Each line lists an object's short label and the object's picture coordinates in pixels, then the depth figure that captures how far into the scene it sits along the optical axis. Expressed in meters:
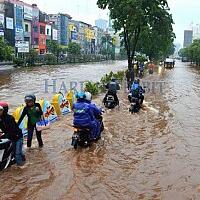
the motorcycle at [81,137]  5.96
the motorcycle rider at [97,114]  6.12
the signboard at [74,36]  76.12
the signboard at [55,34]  62.16
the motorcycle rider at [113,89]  10.08
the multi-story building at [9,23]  42.30
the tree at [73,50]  57.87
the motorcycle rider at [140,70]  22.76
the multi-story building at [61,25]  68.02
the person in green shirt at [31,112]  5.56
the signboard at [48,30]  57.47
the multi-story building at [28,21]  48.32
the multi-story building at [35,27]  51.65
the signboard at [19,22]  45.00
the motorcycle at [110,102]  10.19
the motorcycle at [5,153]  4.88
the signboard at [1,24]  39.60
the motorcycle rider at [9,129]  4.93
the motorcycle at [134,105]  9.82
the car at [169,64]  39.66
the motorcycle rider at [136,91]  9.80
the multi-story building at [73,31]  74.50
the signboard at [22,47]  40.31
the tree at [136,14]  15.38
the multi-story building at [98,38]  94.38
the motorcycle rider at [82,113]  5.89
